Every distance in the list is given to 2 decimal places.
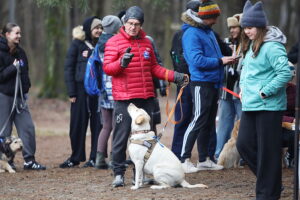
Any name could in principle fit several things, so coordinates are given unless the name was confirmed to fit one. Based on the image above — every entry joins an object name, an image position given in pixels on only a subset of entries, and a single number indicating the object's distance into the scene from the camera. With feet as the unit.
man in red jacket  45.88
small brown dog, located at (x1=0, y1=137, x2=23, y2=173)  57.26
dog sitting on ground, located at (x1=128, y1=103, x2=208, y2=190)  45.45
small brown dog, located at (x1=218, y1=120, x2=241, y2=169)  56.10
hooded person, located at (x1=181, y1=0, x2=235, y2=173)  50.93
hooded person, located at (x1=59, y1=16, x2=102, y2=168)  59.35
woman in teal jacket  38.68
